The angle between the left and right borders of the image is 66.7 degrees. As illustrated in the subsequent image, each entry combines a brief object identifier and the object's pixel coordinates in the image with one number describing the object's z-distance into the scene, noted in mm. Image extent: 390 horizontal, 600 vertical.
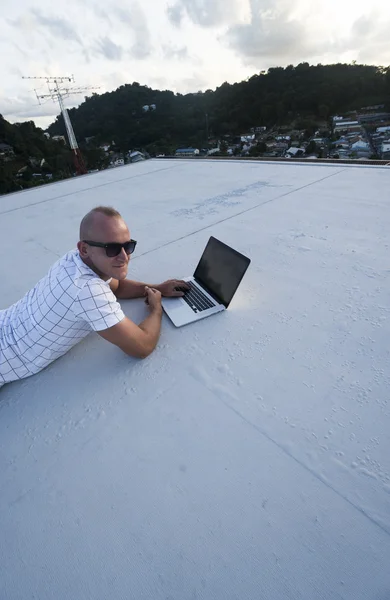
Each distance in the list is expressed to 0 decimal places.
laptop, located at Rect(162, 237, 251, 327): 1362
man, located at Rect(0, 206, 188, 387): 1060
